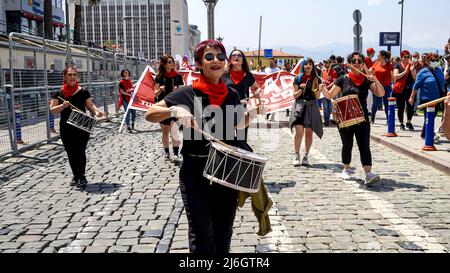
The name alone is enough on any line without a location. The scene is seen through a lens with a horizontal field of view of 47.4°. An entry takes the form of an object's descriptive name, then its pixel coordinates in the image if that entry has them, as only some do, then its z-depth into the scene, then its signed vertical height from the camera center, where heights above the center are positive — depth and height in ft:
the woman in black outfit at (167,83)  31.42 -0.43
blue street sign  84.38 +6.04
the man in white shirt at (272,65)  64.55 +1.32
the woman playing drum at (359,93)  24.44 -0.83
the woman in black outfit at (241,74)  26.08 +0.10
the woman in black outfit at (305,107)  29.60 -1.80
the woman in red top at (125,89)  53.81 -1.33
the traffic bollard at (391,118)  39.52 -3.39
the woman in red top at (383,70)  49.39 +0.53
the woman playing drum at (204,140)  11.50 -1.47
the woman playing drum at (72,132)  24.71 -2.71
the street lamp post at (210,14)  91.35 +11.17
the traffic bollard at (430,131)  32.54 -3.52
